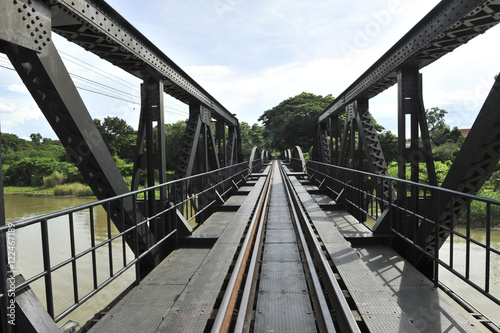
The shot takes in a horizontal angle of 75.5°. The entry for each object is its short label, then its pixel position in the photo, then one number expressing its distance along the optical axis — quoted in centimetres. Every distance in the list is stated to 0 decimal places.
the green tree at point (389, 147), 3438
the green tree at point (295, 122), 4822
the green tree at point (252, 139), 9656
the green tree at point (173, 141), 4503
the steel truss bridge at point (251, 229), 317
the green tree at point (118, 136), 4791
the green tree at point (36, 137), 8725
